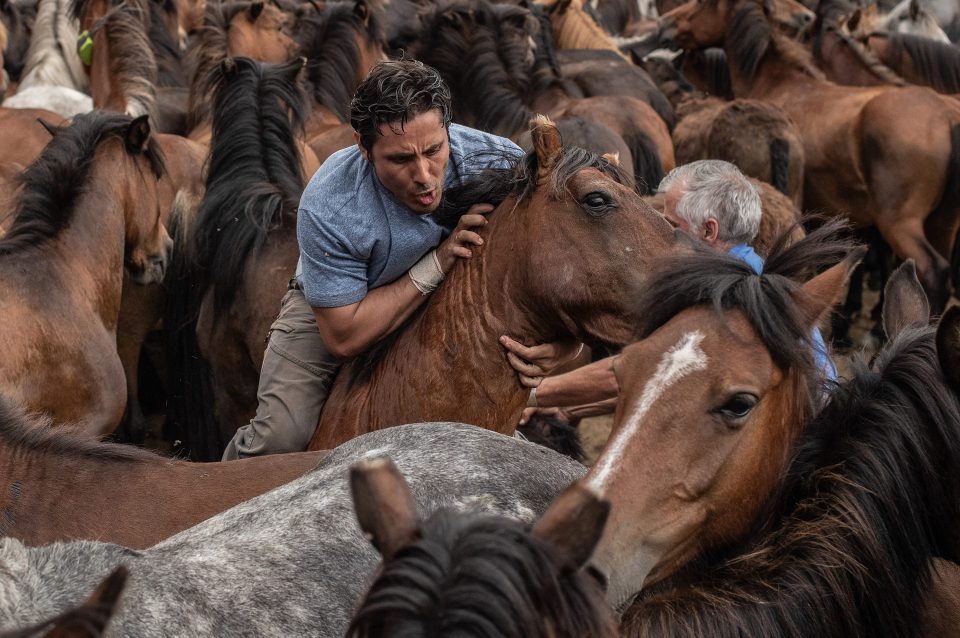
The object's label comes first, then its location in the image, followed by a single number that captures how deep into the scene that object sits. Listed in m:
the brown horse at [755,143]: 7.39
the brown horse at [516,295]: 2.79
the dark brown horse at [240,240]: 4.58
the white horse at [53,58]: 8.65
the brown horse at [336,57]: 7.22
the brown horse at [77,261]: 4.00
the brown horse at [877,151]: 7.61
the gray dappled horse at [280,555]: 1.85
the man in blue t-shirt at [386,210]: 2.84
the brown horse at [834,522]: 1.97
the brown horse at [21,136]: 6.24
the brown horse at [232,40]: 6.64
